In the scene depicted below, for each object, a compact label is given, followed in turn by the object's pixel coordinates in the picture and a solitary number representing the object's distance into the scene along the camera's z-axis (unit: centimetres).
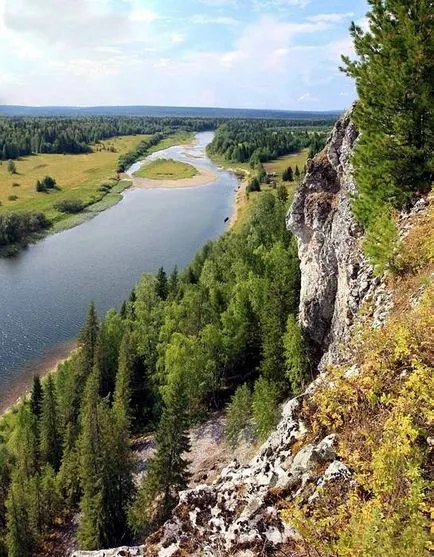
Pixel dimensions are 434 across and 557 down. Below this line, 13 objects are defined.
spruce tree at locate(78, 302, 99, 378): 5047
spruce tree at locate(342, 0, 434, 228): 1706
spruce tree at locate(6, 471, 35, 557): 3269
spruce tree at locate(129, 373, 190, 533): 3253
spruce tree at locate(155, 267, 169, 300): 6481
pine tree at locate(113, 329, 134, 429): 4209
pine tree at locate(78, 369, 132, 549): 3238
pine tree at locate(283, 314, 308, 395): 3628
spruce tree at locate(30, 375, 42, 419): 4634
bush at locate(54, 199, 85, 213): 12727
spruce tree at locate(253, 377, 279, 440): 3512
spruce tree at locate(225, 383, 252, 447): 3841
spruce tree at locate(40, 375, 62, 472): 4231
